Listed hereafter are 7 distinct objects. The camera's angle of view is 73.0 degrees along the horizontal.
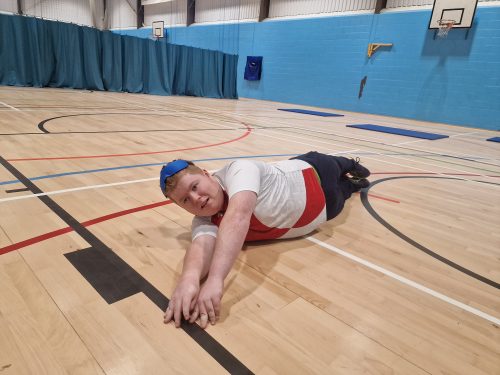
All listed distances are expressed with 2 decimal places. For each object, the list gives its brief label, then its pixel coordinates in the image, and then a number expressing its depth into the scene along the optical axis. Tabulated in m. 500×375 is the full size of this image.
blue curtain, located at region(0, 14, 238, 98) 7.67
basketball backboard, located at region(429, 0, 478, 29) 7.72
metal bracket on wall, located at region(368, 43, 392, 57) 9.35
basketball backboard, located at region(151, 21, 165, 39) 15.05
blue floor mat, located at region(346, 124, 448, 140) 5.98
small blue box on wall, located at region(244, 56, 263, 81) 12.49
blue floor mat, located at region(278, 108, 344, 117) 8.66
